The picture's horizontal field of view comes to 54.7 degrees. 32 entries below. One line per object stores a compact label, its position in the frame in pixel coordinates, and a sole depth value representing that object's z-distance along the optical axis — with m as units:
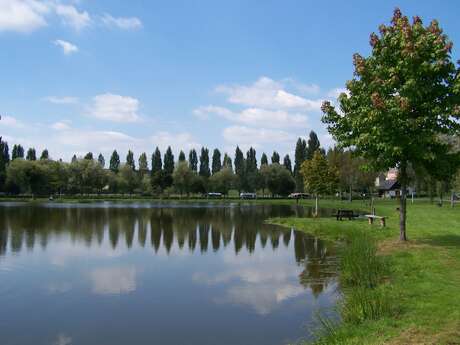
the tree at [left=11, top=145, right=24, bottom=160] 153.00
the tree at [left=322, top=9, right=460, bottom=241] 19.34
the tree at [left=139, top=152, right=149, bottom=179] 157.50
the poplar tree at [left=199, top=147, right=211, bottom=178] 158.12
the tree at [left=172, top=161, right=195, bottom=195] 124.12
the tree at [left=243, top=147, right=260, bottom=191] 134.66
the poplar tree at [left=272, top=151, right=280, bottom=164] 150.12
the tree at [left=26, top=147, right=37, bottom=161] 144.06
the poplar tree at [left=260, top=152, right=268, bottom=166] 151.38
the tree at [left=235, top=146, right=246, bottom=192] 150.69
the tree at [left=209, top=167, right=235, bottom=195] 134.00
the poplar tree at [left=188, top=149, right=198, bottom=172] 158.50
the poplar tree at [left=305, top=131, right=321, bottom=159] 128.88
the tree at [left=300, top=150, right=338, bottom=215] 49.41
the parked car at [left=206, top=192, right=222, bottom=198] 139.02
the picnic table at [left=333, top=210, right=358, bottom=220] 40.66
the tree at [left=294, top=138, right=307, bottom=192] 133.50
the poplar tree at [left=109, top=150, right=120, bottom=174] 163.00
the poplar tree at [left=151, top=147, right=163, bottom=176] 152.50
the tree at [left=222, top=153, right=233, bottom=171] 154.38
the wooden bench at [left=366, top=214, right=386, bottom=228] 31.84
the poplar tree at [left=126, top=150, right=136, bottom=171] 164.25
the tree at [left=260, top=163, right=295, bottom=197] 124.88
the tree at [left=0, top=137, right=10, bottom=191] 120.59
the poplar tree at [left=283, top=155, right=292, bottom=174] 149.12
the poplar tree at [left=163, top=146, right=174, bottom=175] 149.62
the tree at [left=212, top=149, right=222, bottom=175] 158.00
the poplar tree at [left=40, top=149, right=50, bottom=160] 145.62
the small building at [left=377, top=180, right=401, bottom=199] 118.44
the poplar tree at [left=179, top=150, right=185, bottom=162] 154.61
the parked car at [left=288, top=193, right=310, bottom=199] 126.81
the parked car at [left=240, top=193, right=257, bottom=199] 133.12
